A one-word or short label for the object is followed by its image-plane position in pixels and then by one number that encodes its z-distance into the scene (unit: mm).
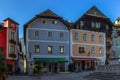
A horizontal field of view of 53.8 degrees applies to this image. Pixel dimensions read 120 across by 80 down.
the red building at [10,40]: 18339
